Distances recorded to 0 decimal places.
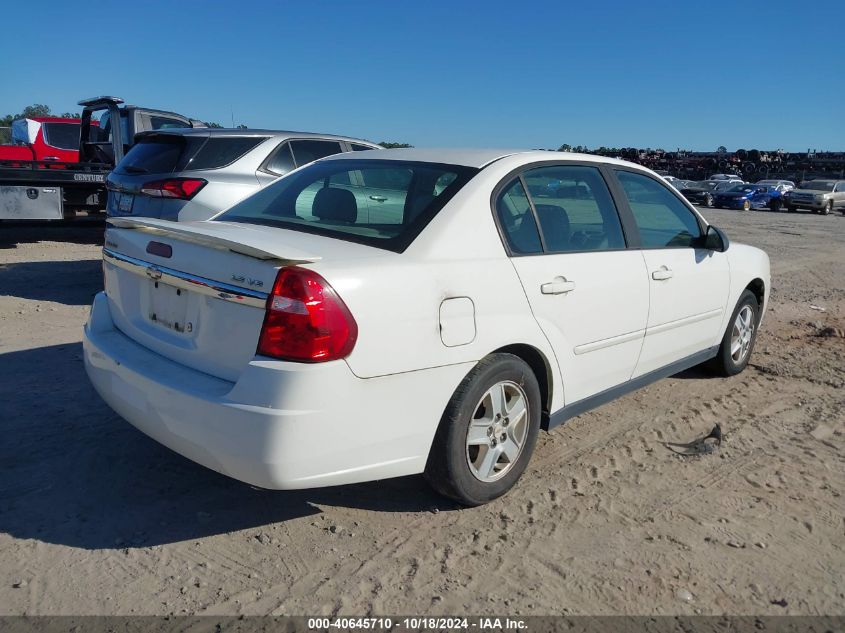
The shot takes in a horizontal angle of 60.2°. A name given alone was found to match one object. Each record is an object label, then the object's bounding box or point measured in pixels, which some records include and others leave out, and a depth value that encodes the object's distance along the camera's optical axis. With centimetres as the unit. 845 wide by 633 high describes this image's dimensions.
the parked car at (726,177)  4719
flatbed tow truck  958
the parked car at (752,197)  3484
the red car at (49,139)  1669
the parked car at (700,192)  3603
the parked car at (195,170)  674
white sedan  270
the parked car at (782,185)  3570
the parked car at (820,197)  3341
